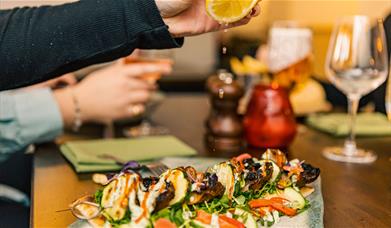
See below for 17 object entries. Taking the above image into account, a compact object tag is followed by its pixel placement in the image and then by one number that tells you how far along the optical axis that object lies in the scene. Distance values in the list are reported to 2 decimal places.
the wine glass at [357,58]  1.22
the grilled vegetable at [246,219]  0.70
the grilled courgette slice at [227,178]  0.75
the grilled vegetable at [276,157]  0.87
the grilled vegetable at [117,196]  0.65
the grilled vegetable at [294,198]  0.78
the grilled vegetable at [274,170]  0.81
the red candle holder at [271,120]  1.23
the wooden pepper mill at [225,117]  1.25
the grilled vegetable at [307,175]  0.85
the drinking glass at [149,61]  1.48
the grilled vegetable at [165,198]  0.67
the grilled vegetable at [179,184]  0.69
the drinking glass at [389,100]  1.26
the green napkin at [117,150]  1.06
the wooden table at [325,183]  0.79
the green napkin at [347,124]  1.43
